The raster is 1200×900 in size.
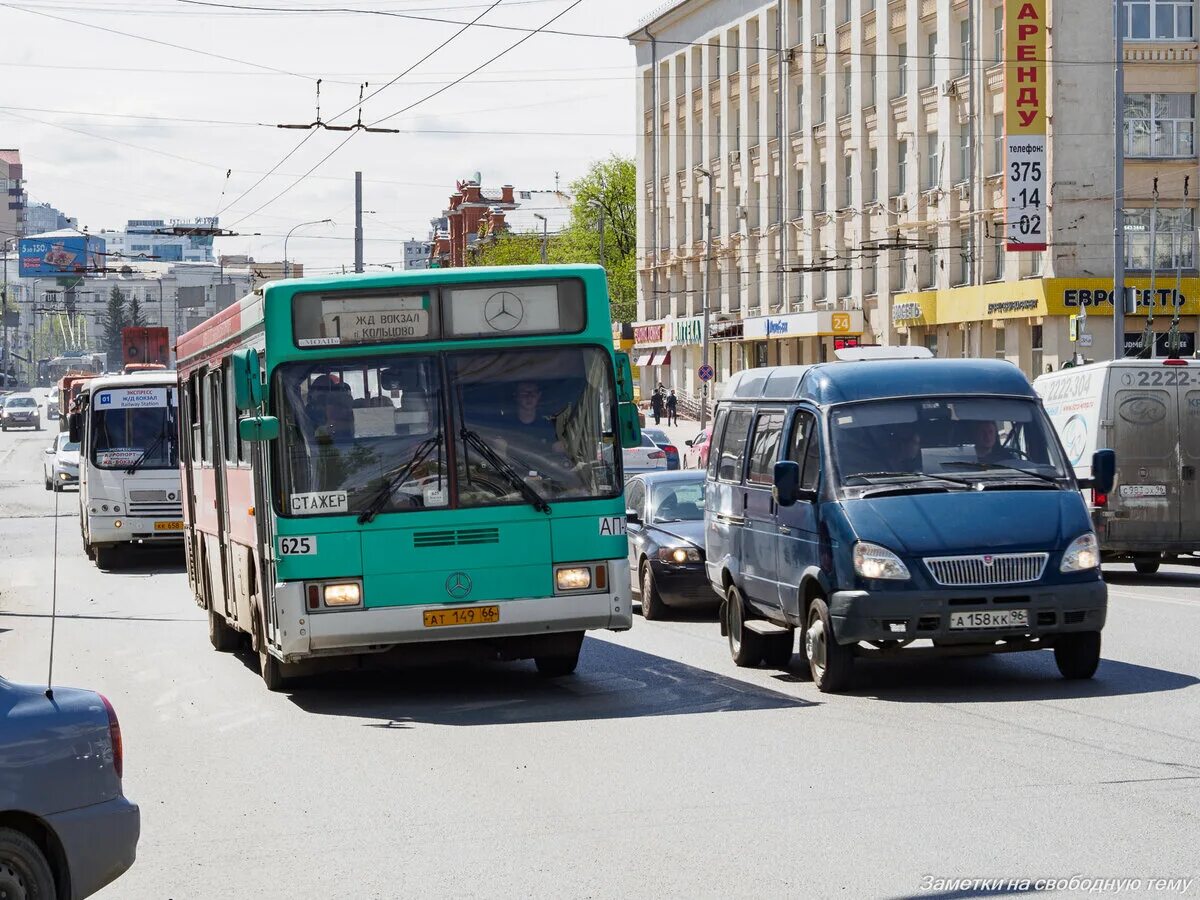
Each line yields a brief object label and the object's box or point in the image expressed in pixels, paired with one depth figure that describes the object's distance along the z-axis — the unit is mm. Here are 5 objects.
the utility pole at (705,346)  62875
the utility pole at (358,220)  44656
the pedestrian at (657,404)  74500
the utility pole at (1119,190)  40219
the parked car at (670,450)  43000
